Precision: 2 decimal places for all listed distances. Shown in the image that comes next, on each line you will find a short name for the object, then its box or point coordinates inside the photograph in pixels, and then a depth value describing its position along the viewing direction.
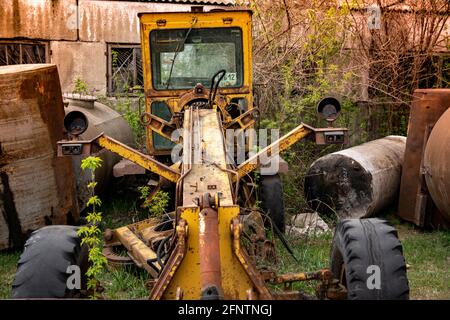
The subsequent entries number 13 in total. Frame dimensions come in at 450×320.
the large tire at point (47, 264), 4.14
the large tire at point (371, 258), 4.24
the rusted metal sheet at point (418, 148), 8.48
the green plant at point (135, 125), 10.66
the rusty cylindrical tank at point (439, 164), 7.56
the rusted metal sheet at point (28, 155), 7.06
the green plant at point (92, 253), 4.54
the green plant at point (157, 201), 6.86
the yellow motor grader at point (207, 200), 3.88
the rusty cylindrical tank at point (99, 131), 8.40
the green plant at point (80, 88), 10.79
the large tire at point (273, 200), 7.73
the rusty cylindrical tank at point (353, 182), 8.66
